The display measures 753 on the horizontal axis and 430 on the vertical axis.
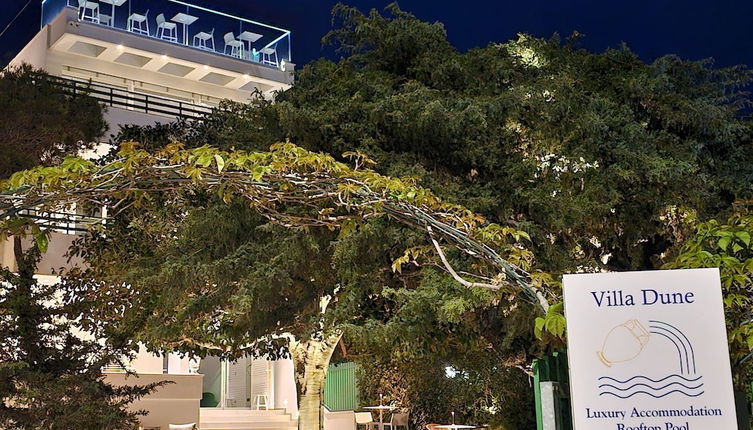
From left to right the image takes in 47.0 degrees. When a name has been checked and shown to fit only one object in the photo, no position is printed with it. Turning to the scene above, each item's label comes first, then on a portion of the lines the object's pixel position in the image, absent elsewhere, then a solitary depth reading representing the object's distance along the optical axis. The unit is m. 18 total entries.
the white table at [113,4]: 20.25
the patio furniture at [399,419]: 16.94
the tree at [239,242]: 4.67
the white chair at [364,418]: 17.05
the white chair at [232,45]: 22.06
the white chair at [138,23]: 20.64
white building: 19.44
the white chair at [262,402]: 20.37
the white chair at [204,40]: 21.72
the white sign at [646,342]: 3.06
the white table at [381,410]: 17.17
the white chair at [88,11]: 19.88
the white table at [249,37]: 22.19
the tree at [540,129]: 8.73
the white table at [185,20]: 21.14
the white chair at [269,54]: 22.62
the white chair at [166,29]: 21.03
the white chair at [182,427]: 13.85
